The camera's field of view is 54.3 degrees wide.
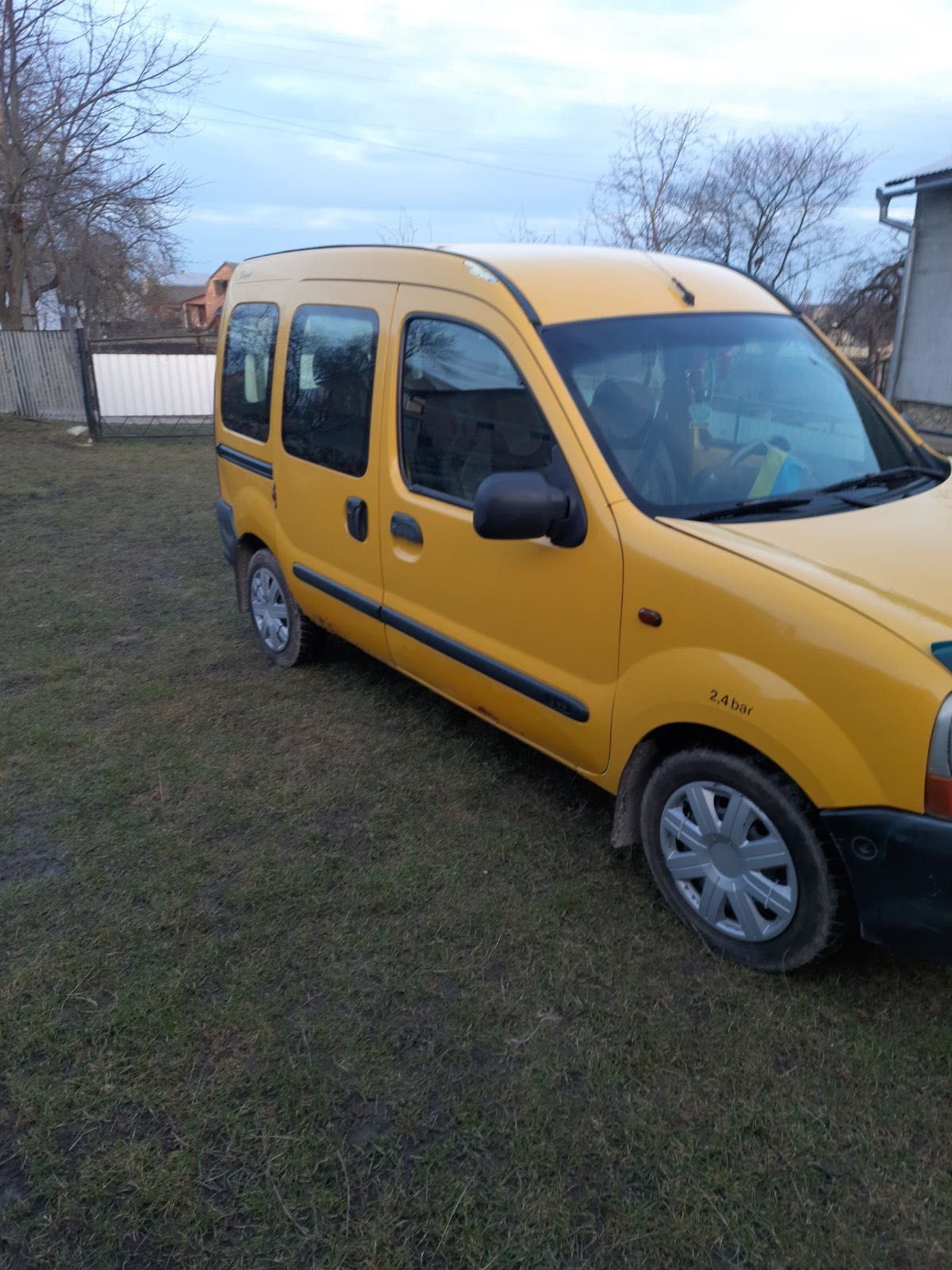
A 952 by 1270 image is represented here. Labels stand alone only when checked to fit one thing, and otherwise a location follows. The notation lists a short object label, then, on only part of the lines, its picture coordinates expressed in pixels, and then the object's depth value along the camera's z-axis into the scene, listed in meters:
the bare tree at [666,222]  26.50
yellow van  2.30
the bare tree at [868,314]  21.95
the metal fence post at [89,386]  14.20
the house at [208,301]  60.50
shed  14.50
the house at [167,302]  36.28
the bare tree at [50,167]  17.53
